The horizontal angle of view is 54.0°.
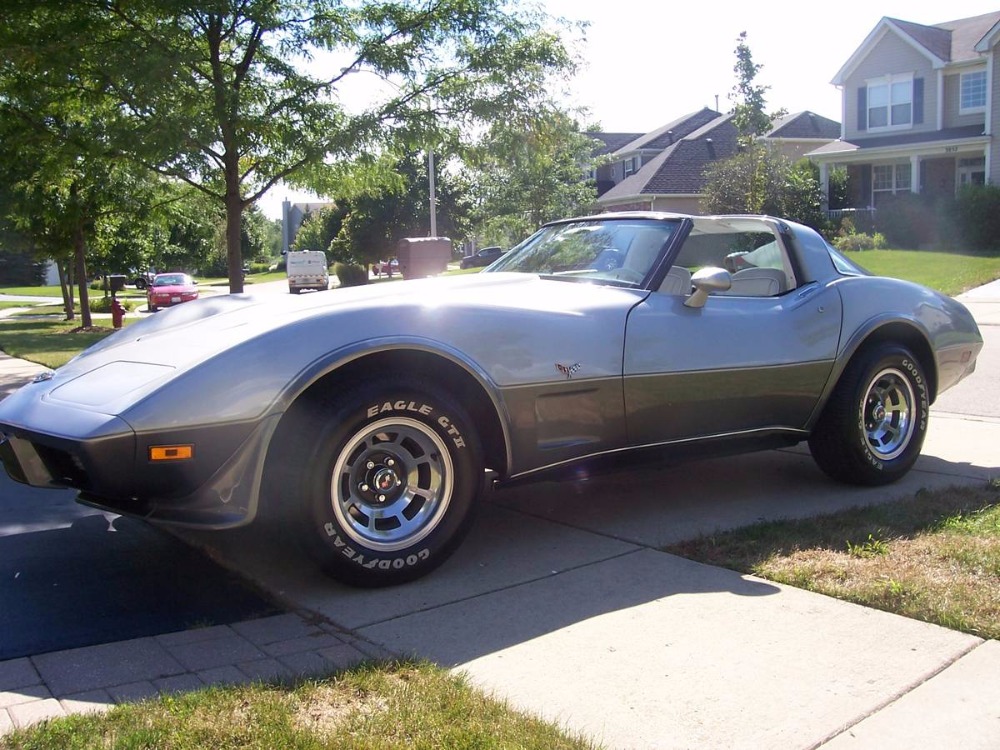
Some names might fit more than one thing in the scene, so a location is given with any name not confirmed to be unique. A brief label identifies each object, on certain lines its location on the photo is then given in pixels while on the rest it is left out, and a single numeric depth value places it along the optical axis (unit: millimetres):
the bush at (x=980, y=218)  28188
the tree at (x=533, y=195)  39812
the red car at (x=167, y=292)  35562
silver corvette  3639
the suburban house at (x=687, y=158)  42916
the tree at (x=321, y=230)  73250
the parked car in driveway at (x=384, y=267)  61931
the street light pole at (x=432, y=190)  39406
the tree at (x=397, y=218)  58094
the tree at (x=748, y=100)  34094
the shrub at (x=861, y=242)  29906
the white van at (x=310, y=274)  49438
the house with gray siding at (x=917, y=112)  31922
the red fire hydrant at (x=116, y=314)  21172
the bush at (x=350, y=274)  51812
